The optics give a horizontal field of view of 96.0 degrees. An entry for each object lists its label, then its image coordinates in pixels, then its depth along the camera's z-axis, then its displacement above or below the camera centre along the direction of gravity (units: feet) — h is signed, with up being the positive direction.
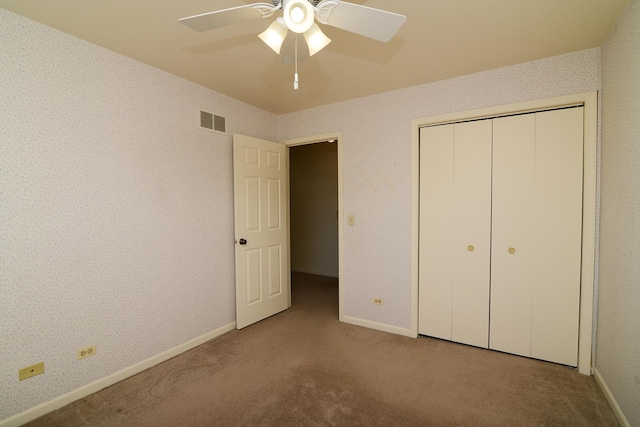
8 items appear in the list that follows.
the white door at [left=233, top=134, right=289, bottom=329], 10.09 -0.98
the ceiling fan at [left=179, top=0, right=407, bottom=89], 3.77 +2.56
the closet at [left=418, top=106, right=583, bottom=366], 7.54 -0.87
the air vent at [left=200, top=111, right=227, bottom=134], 9.25 +2.68
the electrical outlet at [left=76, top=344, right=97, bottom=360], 6.54 -3.42
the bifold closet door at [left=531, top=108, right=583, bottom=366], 7.43 -0.87
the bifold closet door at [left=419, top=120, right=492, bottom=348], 8.50 -0.88
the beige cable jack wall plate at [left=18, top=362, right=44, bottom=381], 5.76 -3.42
